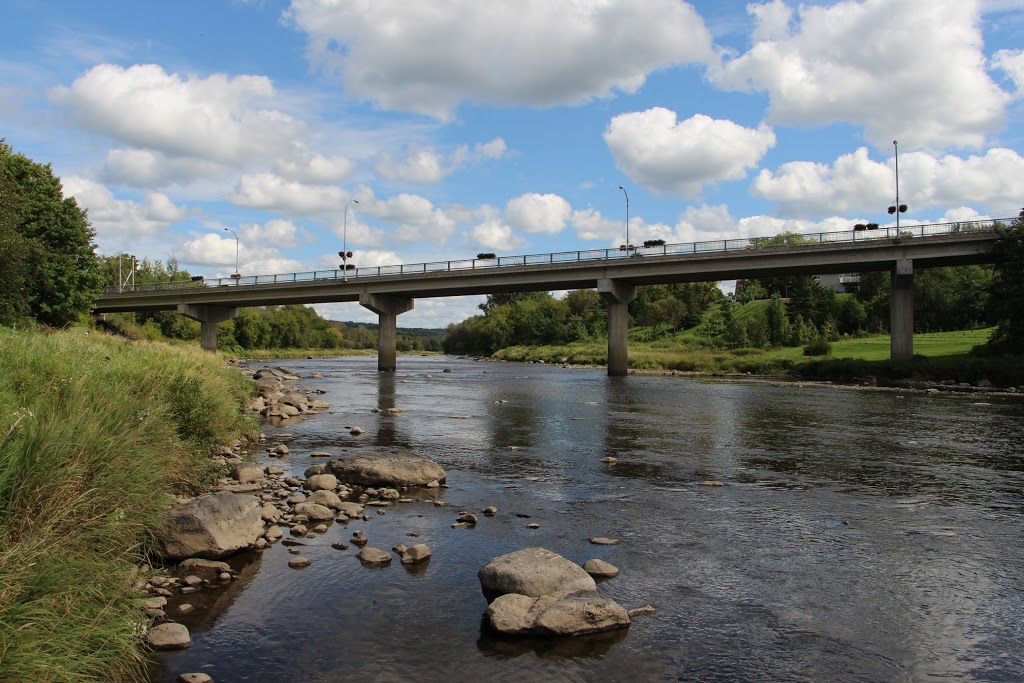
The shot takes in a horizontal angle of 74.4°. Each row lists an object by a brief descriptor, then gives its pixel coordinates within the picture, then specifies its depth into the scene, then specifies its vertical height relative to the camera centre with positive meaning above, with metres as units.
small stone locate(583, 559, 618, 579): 10.19 -3.41
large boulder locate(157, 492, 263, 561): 10.45 -2.90
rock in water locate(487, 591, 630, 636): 8.34 -3.37
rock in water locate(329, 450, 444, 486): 16.03 -3.00
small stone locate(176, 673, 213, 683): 7.03 -3.47
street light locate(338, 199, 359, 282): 88.81 +11.97
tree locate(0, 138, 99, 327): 51.03 +8.34
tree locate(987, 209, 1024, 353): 49.50 +4.18
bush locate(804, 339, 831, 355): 72.38 -0.41
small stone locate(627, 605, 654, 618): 8.88 -3.53
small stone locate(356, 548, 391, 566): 10.70 -3.38
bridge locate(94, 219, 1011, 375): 54.78 +7.01
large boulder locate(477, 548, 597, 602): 9.06 -3.15
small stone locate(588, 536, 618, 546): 11.73 -3.42
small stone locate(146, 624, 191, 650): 7.79 -3.39
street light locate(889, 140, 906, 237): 58.28 +11.84
